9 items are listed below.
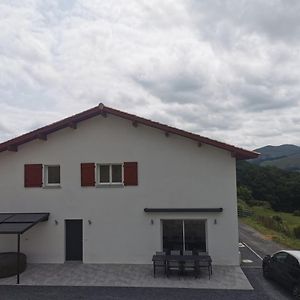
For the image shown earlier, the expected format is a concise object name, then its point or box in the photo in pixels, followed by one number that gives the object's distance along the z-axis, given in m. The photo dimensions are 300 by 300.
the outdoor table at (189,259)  13.77
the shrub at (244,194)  58.61
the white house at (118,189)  15.58
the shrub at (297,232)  26.33
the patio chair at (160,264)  13.96
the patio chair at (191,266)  13.73
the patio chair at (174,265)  13.77
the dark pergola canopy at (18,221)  13.55
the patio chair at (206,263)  13.80
